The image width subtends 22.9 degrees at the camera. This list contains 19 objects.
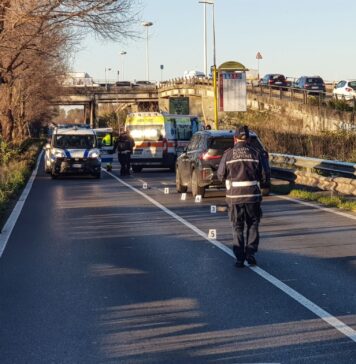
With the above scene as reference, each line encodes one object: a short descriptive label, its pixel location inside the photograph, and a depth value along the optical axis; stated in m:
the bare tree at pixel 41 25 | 25.88
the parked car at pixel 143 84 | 110.68
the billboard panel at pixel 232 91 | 39.34
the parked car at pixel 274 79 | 72.03
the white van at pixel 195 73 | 108.81
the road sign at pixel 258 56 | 71.40
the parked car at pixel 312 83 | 66.56
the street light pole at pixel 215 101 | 40.39
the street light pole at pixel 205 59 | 81.46
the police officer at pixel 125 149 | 33.62
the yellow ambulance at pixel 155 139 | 36.06
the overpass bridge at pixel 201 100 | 41.31
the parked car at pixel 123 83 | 113.83
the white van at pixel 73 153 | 32.50
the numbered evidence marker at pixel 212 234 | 13.72
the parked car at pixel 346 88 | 56.59
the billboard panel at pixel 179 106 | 64.44
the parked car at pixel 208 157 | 21.39
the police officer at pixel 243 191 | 10.81
